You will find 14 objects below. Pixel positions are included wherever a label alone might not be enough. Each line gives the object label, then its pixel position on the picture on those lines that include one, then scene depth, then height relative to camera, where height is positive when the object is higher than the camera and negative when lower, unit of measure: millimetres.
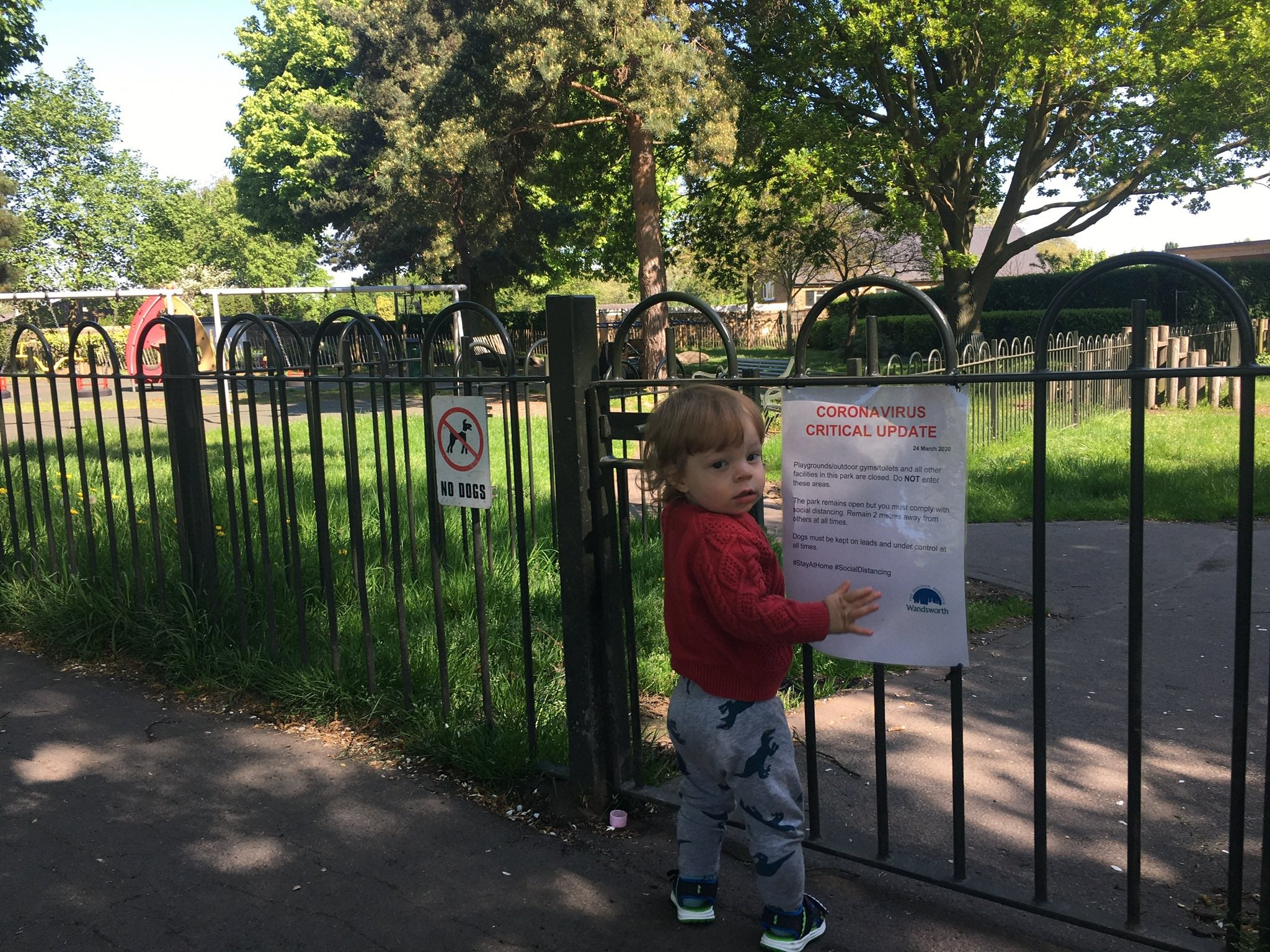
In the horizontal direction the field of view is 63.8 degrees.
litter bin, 24984 +794
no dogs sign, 3504 -267
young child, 2398 -611
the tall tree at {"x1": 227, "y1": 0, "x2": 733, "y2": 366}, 15711 +4478
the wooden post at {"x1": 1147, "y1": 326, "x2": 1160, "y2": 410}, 14352 -85
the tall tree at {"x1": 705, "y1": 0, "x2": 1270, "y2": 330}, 18359 +4967
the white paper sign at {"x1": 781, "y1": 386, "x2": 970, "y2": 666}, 2457 -374
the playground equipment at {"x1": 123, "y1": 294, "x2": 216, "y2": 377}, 12046 +804
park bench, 9062 -123
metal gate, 2205 -937
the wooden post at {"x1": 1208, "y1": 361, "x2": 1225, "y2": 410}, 13648 -643
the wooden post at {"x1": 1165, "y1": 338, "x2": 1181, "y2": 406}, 14227 -198
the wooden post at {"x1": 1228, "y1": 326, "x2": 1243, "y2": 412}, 13922 -641
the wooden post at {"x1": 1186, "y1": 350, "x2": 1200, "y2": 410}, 14242 -591
